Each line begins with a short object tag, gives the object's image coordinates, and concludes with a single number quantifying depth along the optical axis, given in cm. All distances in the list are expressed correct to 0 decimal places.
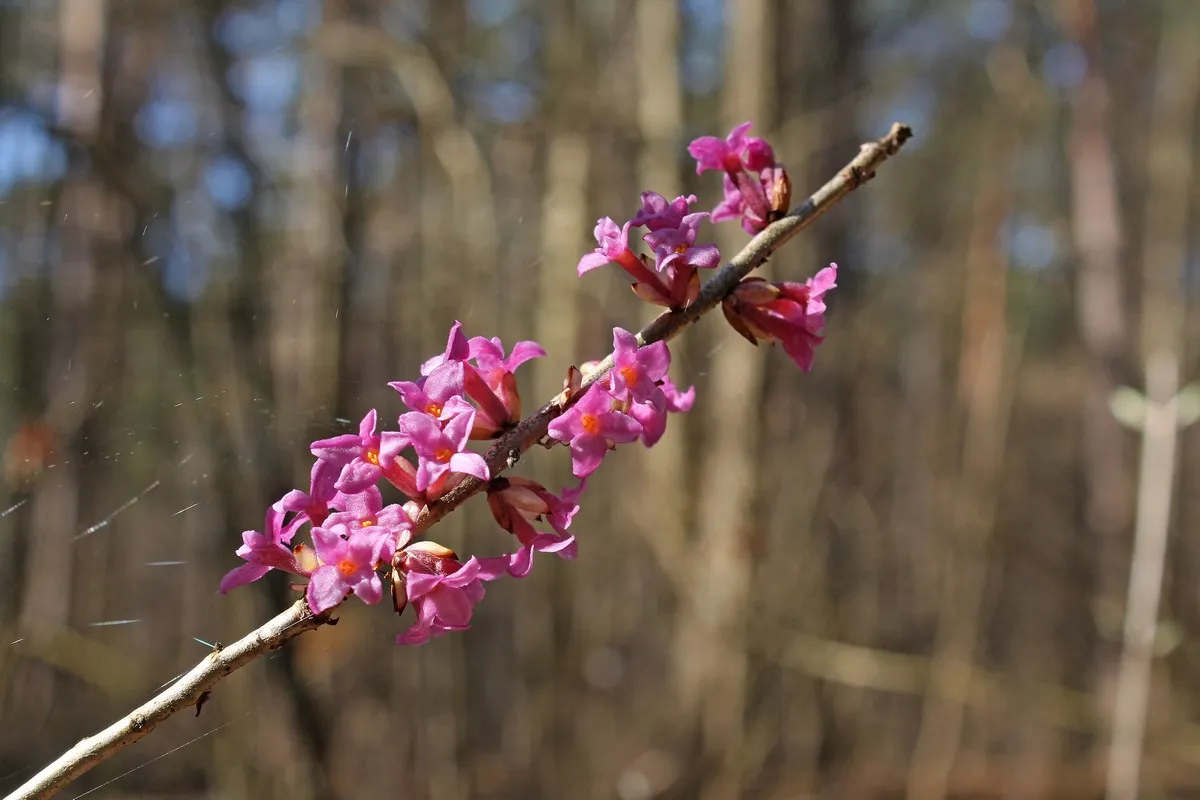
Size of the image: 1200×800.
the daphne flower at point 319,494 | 31
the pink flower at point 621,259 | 32
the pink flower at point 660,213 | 32
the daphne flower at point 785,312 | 33
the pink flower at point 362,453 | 30
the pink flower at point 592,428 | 31
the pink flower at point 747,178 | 34
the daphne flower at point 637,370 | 31
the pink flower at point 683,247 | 32
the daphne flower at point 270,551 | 31
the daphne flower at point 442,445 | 30
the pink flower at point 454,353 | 31
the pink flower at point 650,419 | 31
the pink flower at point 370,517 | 31
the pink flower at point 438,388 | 31
